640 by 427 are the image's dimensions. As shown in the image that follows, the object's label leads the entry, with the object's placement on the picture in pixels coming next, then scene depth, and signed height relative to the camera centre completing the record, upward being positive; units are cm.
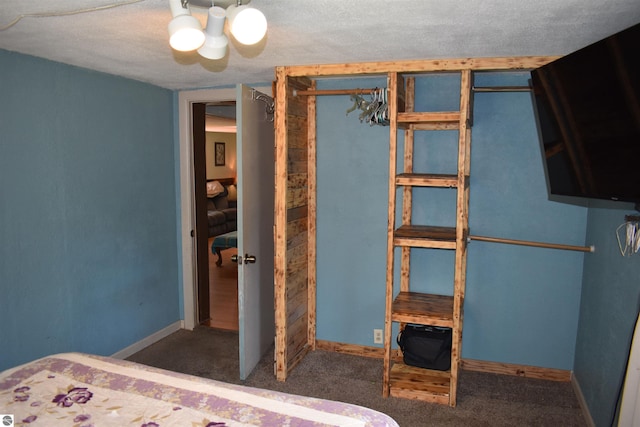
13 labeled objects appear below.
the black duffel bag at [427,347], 311 -119
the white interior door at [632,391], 178 -86
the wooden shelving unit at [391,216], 291 -35
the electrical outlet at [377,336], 369 -131
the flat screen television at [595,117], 159 +21
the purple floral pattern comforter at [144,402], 160 -85
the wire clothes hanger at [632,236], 200 -28
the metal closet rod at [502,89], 303 +51
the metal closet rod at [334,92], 322 +51
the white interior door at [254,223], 312 -41
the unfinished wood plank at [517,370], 332 -144
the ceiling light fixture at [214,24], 164 +50
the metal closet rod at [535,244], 302 -49
